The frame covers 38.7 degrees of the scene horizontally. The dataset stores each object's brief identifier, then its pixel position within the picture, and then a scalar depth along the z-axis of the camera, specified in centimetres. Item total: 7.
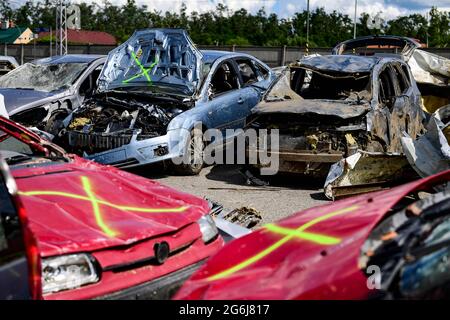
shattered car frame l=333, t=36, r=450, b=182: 1120
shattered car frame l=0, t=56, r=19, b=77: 1380
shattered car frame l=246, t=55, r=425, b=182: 797
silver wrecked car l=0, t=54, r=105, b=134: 1056
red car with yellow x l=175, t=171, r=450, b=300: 262
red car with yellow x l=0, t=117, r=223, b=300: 341
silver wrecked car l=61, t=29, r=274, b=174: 864
